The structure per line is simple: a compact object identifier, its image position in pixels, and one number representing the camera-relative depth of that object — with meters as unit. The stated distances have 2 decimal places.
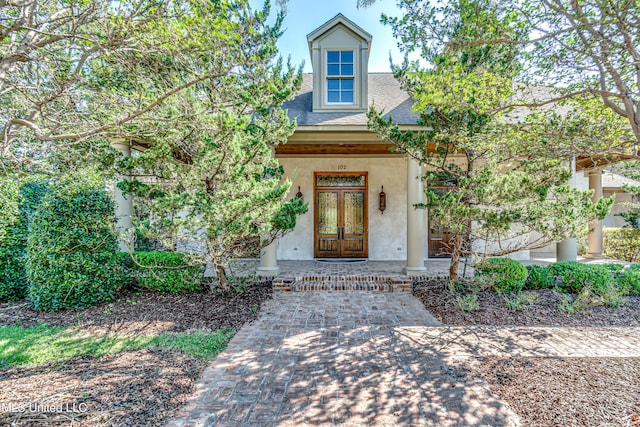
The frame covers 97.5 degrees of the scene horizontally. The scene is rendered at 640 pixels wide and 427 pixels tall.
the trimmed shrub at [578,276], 5.61
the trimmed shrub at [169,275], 5.87
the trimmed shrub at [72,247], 4.93
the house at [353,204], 9.28
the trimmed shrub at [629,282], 5.76
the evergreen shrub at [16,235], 5.38
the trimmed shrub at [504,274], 5.66
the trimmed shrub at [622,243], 9.31
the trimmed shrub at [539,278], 5.98
